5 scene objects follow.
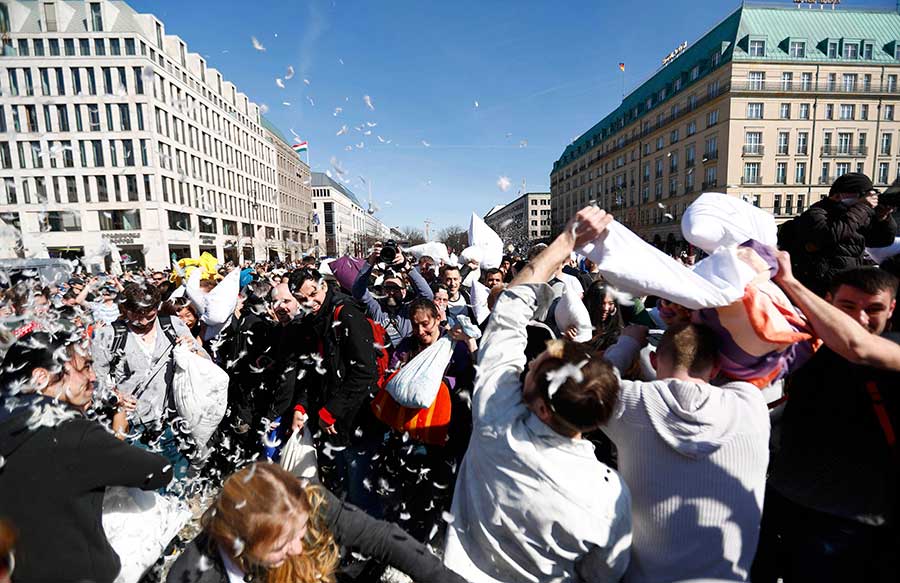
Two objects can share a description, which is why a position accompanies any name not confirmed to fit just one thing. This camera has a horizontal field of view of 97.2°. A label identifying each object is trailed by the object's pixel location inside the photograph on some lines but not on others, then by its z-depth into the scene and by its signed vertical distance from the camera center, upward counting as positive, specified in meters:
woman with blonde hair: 1.41 -1.05
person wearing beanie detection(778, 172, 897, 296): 2.91 +0.13
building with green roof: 35.19 +13.00
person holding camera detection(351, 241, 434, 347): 3.96 -0.41
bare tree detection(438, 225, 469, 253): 52.57 +3.28
